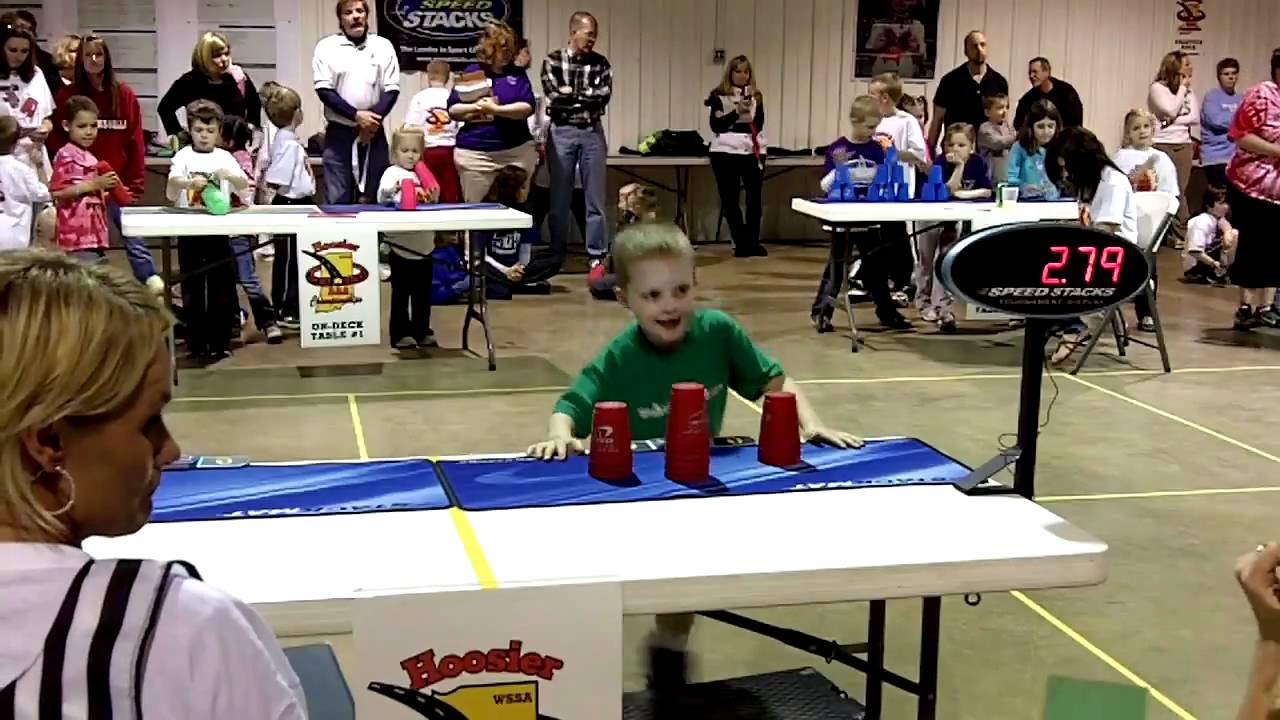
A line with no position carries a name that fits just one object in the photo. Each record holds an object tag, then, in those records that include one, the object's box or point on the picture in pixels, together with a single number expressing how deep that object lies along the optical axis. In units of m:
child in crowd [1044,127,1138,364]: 7.09
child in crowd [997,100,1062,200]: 8.41
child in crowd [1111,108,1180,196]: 8.31
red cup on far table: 7.25
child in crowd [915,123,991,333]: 8.47
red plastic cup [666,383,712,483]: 2.55
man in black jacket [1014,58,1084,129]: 12.12
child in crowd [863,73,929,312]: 8.49
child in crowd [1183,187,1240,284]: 10.81
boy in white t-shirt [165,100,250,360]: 6.96
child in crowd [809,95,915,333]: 8.10
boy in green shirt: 2.99
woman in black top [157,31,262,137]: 8.13
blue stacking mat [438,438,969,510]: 2.47
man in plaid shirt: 10.21
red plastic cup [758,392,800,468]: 2.69
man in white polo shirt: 8.48
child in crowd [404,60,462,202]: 10.18
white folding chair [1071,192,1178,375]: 7.22
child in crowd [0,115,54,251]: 6.54
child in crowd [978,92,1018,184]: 10.39
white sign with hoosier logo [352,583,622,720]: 1.88
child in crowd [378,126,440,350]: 7.25
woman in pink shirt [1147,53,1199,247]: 12.66
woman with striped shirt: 1.11
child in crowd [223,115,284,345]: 7.71
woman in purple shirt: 9.76
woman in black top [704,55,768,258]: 11.80
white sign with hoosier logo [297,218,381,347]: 6.45
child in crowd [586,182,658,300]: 9.39
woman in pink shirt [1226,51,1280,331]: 7.92
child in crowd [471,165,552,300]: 9.64
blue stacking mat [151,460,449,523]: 2.37
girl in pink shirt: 6.82
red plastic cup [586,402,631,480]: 2.55
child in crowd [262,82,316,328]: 8.50
